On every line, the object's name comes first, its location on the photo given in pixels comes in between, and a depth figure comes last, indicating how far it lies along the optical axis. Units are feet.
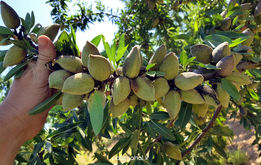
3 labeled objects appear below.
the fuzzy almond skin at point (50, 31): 0.91
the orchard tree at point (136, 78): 0.73
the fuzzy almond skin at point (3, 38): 0.90
